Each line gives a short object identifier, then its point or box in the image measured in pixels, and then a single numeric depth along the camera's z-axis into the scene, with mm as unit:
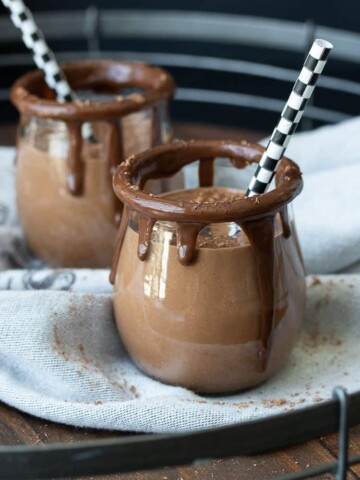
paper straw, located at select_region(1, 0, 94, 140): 846
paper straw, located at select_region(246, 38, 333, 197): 559
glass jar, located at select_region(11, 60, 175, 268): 806
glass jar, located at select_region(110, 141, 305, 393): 592
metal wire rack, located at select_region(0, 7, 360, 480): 390
